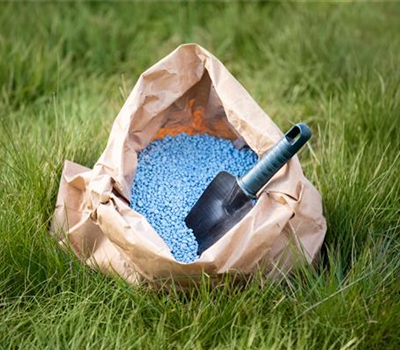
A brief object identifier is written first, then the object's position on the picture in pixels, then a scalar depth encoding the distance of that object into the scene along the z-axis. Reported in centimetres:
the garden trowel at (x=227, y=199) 168
